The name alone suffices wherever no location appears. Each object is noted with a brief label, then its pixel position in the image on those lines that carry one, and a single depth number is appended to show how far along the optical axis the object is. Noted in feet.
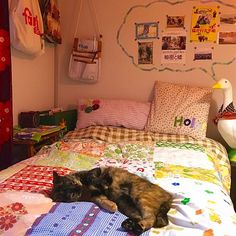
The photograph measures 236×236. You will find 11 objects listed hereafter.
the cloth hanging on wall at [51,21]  8.25
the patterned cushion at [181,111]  8.05
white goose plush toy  7.65
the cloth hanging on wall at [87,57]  9.25
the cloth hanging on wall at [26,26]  6.62
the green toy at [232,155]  7.71
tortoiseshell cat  3.54
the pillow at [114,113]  8.46
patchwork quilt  3.34
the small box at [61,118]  8.27
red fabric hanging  6.21
